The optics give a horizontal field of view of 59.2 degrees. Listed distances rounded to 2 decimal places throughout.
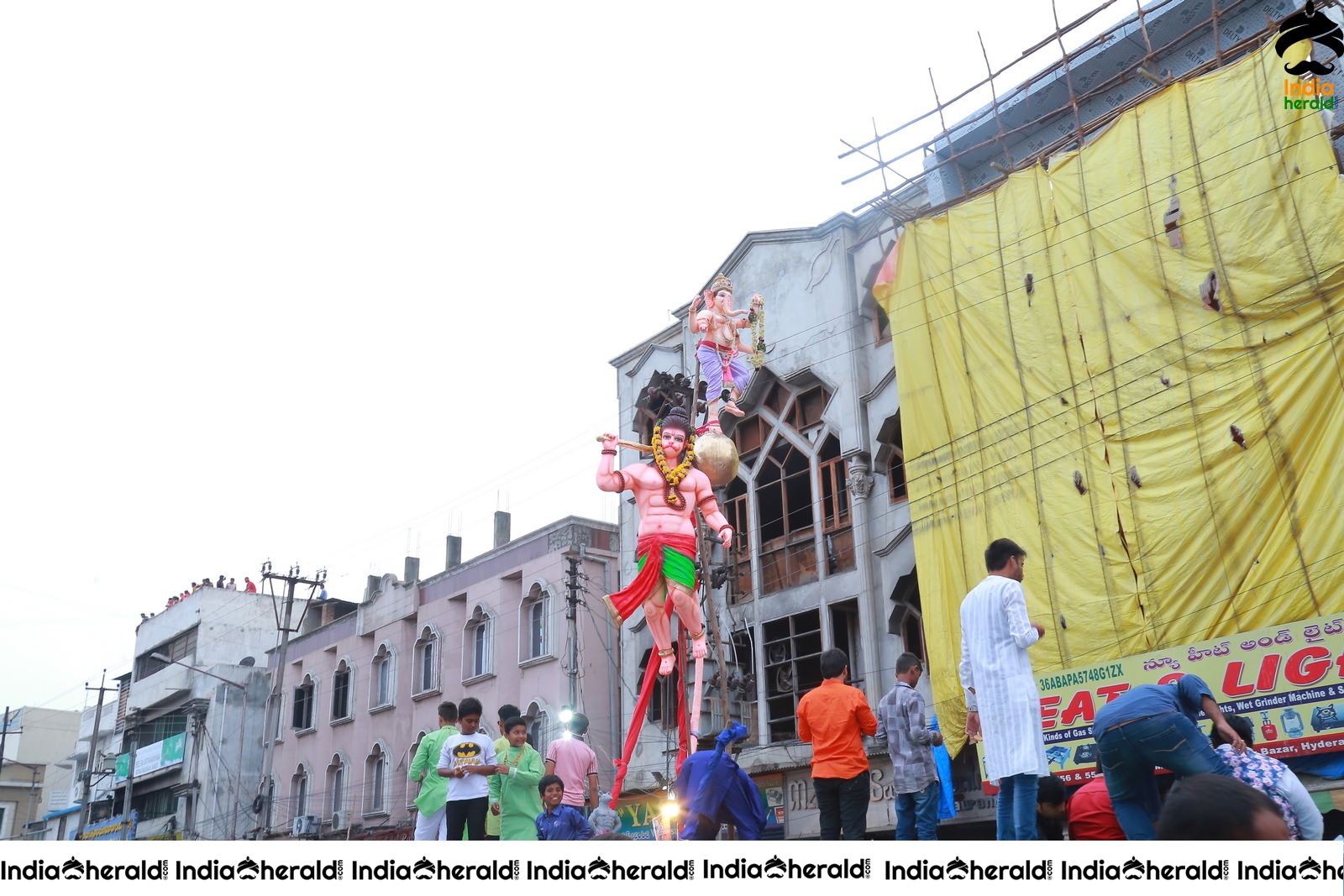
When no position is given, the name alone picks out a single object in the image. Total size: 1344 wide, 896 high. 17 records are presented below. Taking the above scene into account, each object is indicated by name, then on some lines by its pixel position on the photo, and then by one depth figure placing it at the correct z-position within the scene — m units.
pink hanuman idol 13.25
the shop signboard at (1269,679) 12.75
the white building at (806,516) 20.02
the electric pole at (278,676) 32.25
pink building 26.08
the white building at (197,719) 39.19
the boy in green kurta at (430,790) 8.98
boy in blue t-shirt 9.06
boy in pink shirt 10.30
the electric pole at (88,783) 43.59
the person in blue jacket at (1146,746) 5.66
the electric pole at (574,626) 23.67
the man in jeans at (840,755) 8.27
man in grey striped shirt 8.05
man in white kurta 6.29
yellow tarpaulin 13.92
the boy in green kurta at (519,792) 9.02
